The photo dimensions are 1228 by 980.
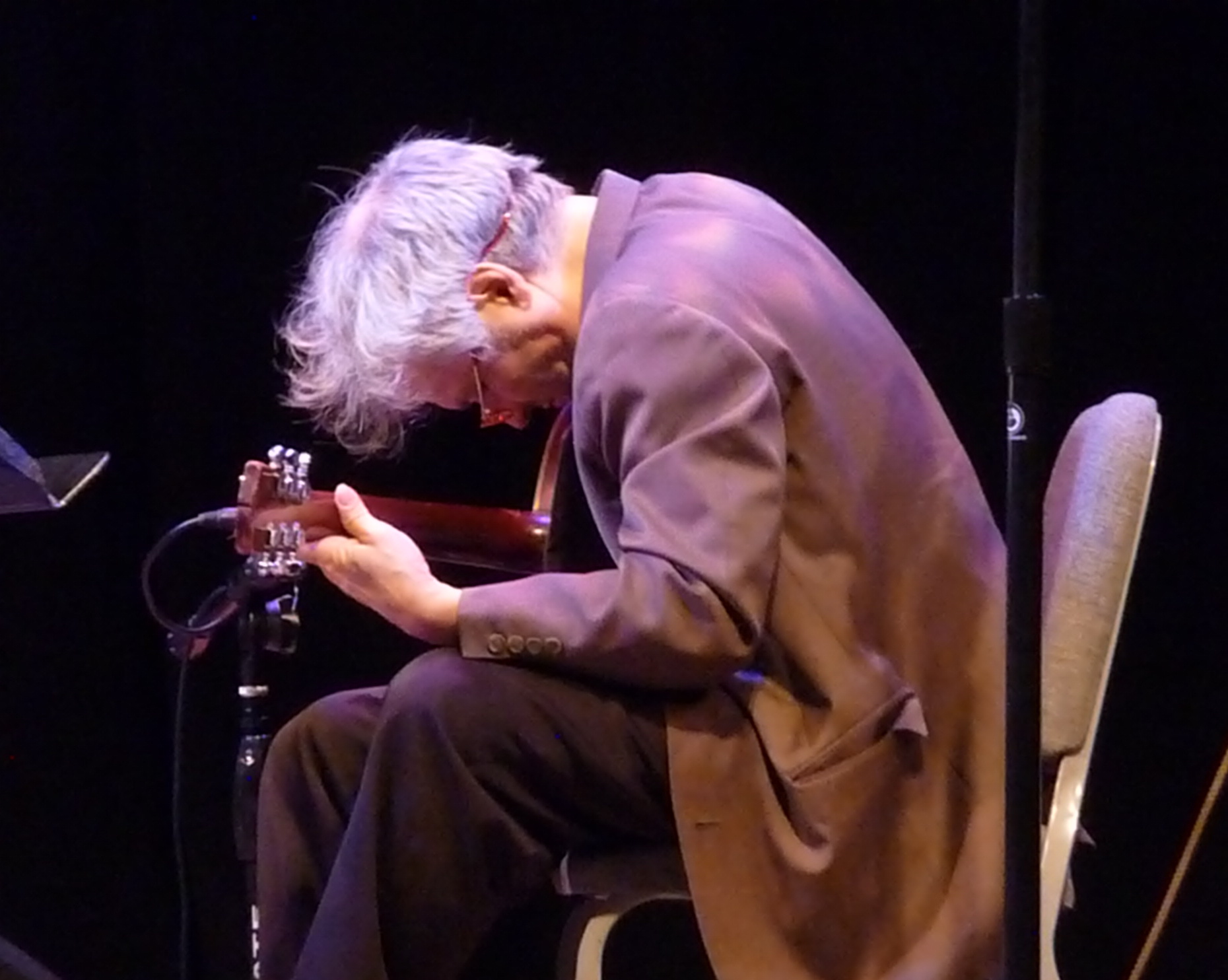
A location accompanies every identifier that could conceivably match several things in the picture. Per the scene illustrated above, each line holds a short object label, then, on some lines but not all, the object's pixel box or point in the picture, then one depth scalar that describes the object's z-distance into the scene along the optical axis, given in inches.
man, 313.3
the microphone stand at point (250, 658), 333.7
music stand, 317.0
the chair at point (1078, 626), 311.3
